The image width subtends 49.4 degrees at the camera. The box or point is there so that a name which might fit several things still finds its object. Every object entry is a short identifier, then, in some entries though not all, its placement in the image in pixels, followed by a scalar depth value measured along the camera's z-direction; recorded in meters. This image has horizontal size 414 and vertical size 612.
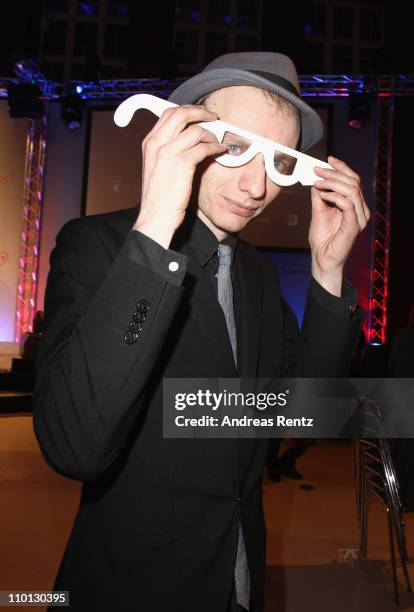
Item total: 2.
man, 0.82
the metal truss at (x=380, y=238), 8.59
